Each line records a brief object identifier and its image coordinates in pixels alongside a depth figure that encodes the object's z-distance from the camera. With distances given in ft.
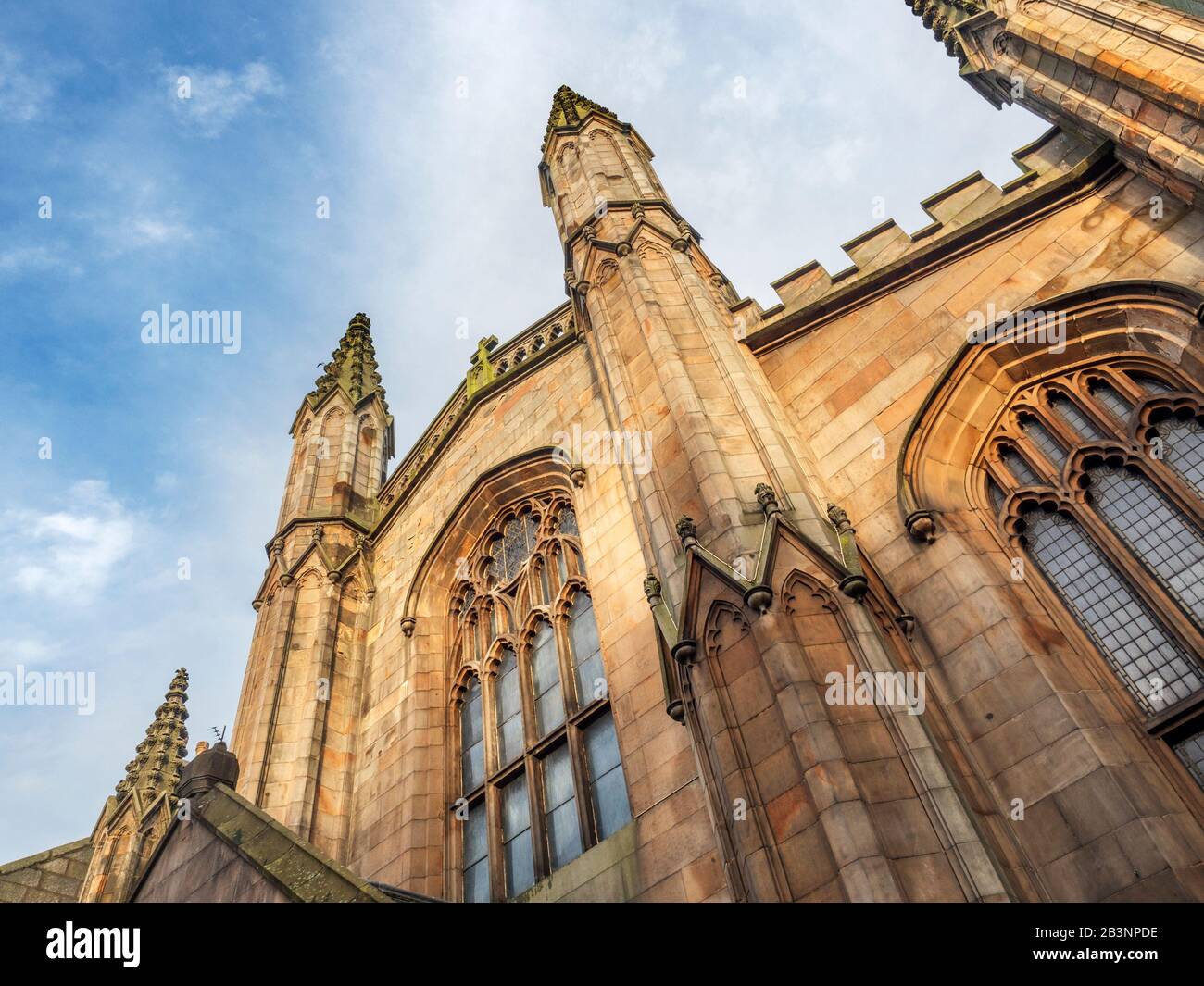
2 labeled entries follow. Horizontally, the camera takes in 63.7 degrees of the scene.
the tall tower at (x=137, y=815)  51.26
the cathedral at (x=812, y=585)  19.39
